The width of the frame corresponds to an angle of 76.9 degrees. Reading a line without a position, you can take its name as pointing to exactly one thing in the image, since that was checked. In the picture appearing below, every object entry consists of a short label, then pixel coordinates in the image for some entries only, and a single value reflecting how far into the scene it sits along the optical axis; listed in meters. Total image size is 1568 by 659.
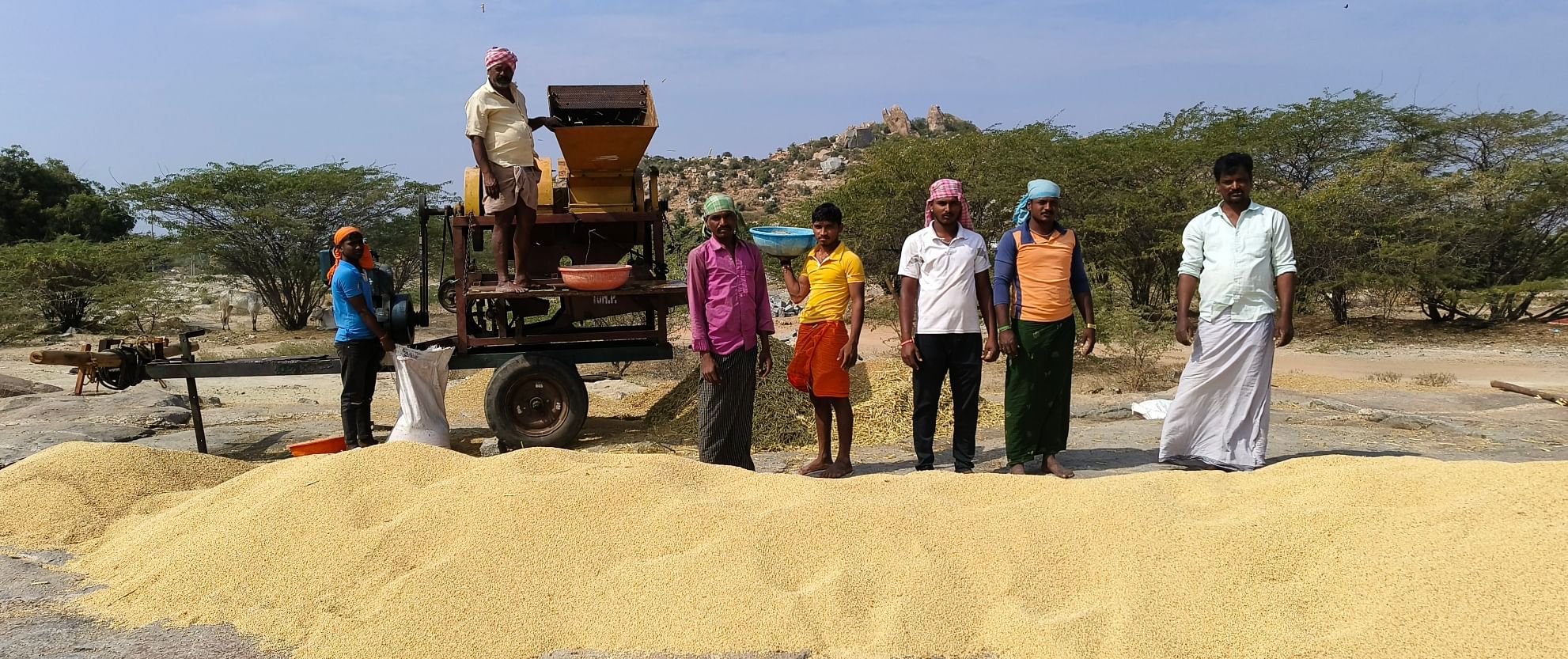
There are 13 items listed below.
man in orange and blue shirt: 4.36
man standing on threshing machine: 5.23
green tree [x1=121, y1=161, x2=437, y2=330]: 19.09
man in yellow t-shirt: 4.53
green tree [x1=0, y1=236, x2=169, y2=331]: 17.12
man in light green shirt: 4.28
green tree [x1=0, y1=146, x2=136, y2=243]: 25.47
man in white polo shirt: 4.38
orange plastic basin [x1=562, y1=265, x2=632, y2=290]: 5.40
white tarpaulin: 6.22
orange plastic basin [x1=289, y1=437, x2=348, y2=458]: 5.50
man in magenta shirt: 4.35
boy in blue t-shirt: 5.27
